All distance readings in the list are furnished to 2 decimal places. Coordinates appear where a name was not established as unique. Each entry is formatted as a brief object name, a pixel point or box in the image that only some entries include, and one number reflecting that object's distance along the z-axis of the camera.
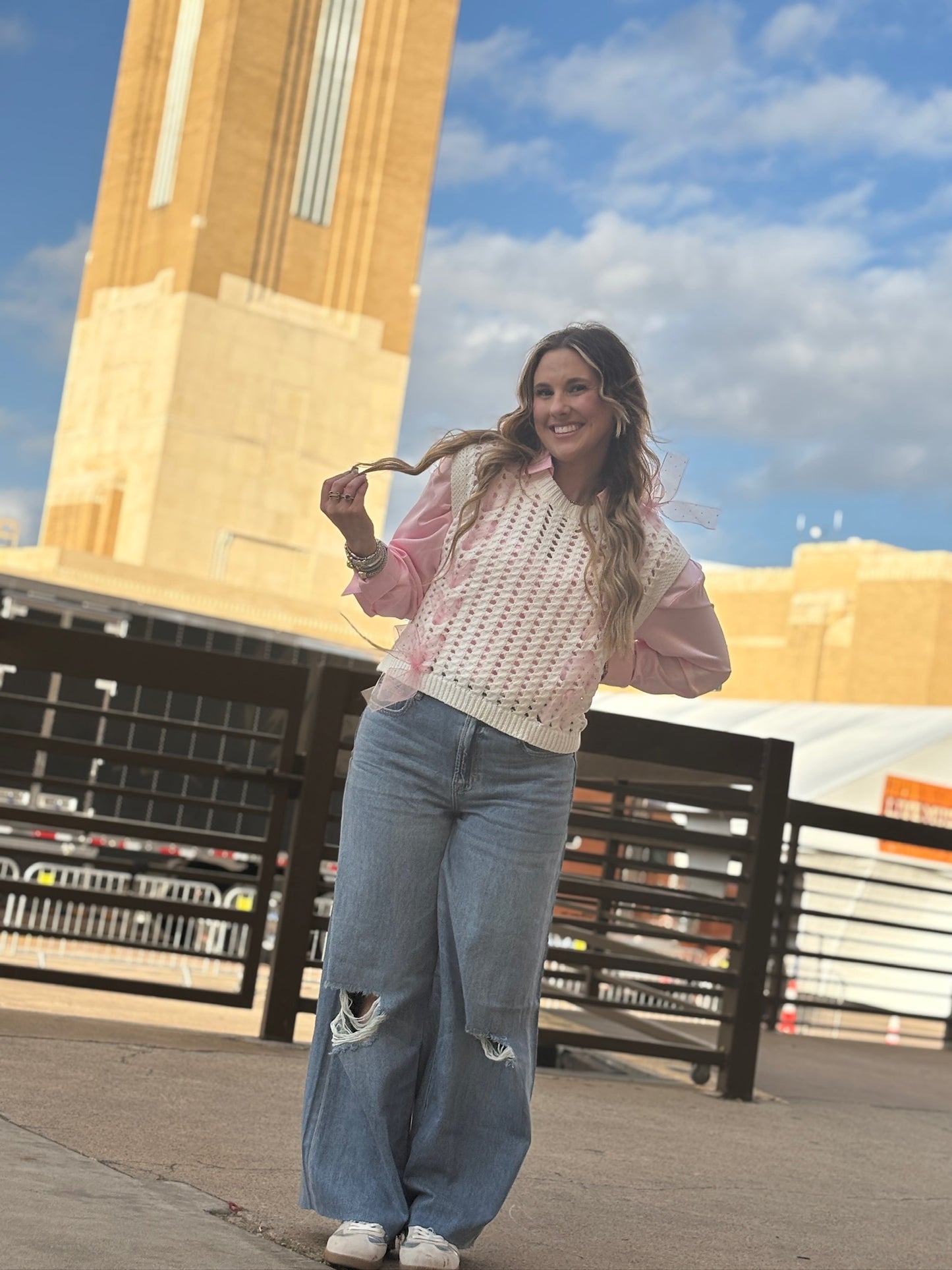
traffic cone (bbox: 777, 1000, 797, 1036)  9.89
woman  2.98
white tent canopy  17.09
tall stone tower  50.66
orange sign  17.25
